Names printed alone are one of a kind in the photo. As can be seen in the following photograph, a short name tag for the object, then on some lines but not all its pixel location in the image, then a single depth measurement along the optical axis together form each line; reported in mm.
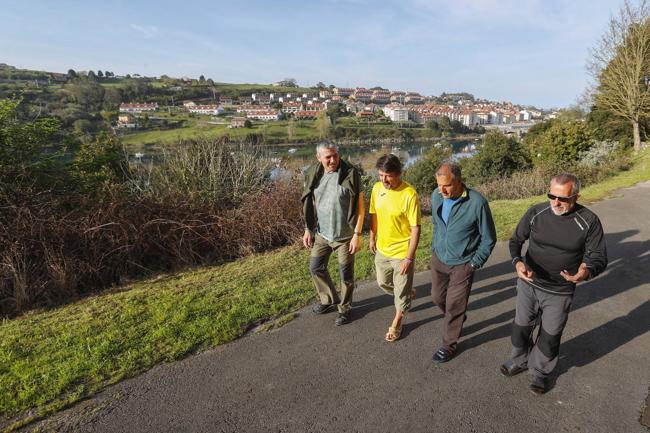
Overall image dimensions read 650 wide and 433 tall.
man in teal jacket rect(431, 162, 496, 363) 2723
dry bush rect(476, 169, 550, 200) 13422
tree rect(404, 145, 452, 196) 30922
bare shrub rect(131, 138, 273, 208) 7844
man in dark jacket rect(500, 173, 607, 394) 2303
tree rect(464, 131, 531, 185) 26578
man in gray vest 3344
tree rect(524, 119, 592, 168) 20703
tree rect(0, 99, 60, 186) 5582
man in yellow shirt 3006
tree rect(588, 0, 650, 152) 19547
